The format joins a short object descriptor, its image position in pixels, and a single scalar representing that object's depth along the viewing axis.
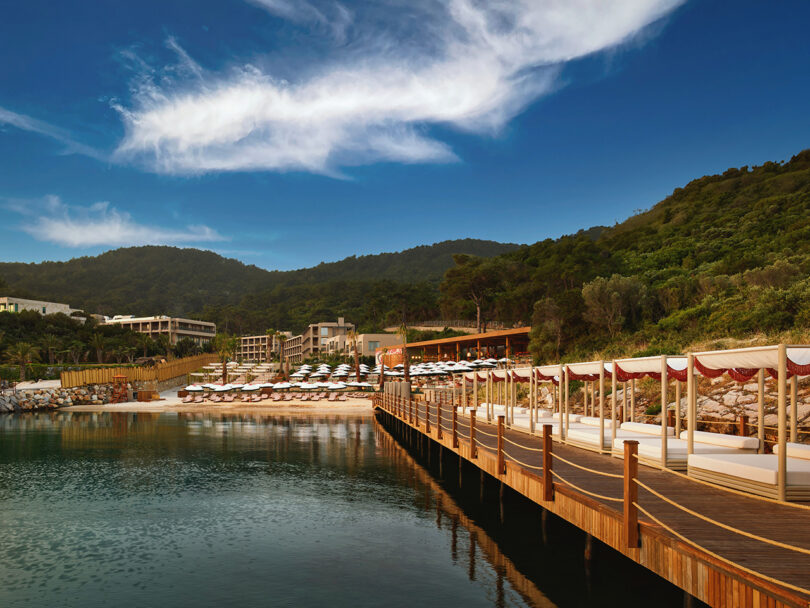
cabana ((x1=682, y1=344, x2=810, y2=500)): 8.42
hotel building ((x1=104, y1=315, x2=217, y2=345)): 143.12
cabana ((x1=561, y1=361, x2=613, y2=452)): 13.96
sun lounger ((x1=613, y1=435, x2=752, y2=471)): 11.36
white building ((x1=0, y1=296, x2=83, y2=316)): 118.44
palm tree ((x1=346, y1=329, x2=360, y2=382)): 67.98
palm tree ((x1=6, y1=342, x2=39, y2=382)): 77.31
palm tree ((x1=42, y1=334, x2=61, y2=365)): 88.38
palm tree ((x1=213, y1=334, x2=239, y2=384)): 81.50
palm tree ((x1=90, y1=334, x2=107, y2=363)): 95.88
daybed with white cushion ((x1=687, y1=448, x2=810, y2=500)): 8.42
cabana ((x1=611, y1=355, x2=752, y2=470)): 11.35
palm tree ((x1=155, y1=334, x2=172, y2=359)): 111.72
